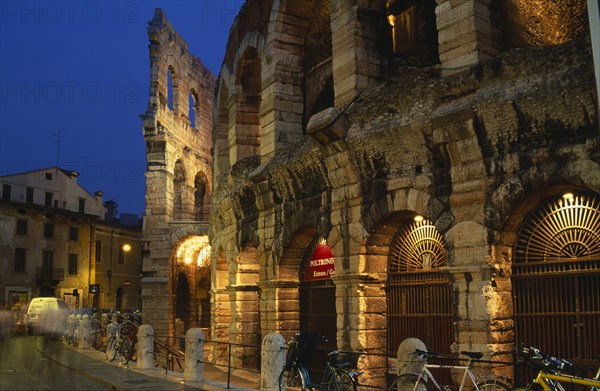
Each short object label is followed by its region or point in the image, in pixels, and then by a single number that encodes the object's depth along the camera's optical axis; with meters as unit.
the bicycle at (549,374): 5.88
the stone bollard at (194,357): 11.05
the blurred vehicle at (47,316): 24.67
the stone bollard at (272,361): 9.24
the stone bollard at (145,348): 13.21
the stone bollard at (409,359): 7.65
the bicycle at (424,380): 6.92
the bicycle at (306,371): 8.42
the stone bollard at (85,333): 18.91
